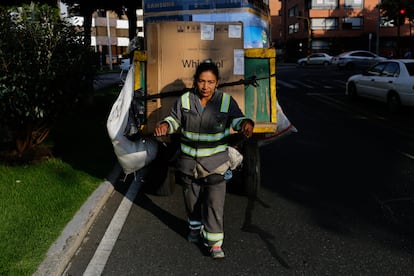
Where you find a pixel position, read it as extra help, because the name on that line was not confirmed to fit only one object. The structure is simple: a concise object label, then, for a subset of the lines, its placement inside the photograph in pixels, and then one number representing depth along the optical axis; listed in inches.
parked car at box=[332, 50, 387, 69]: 1390.3
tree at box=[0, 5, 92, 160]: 233.1
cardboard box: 198.1
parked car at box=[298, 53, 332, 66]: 1699.1
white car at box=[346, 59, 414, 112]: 449.7
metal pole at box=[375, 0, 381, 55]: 2108.3
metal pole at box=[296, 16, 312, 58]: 2042.9
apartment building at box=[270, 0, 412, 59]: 2359.7
